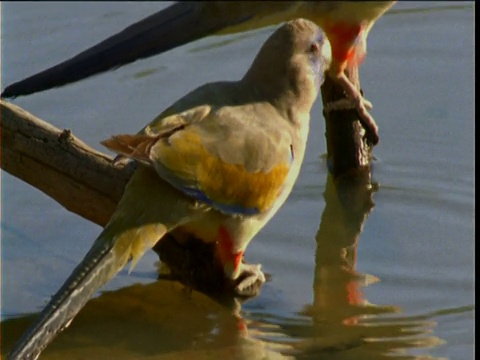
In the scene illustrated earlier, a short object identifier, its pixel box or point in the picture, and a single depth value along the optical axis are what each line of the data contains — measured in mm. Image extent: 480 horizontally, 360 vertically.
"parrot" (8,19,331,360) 9531
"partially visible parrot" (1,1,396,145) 11461
